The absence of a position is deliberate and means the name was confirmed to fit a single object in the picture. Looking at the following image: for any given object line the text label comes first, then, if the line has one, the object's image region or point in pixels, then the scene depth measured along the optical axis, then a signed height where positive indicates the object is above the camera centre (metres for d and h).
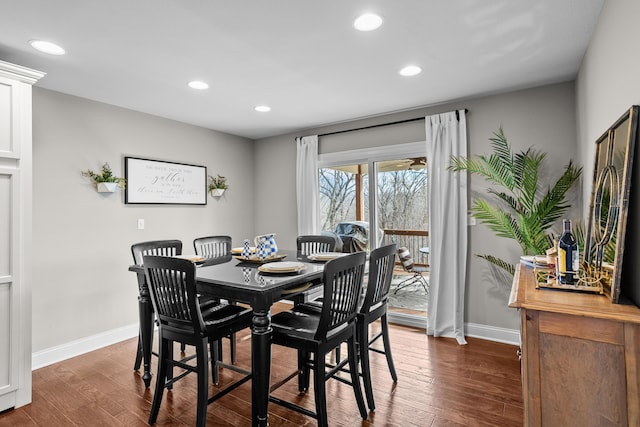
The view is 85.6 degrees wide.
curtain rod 3.71 +1.01
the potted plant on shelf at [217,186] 4.43 +0.35
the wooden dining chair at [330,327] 1.85 -0.70
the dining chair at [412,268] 3.86 -0.63
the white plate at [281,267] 2.15 -0.35
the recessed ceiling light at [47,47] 2.22 +1.10
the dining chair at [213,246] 3.35 -0.34
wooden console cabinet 1.23 -0.56
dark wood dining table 1.85 -0.45
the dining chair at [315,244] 3.39 -0.32
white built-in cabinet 2.26 -0.13
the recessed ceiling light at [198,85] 2.93 +1.11
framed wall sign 3.63 +0.35
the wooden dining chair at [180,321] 1.87 -0.64
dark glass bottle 1.64 -0.22
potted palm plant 2.84 +0.13
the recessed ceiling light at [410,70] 2.67 +1.12
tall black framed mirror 1.39 +0.05
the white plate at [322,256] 2.68 -0.35
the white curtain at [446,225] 3.44 -0.13
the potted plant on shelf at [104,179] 3.29 +0.32
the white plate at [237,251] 2.99 -0.34
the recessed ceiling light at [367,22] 1.97 +1.12
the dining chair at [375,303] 2.24 -0.65
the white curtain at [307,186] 4.49 +0.34
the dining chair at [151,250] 2.76 -0.32
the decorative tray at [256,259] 2.62 -0.36
